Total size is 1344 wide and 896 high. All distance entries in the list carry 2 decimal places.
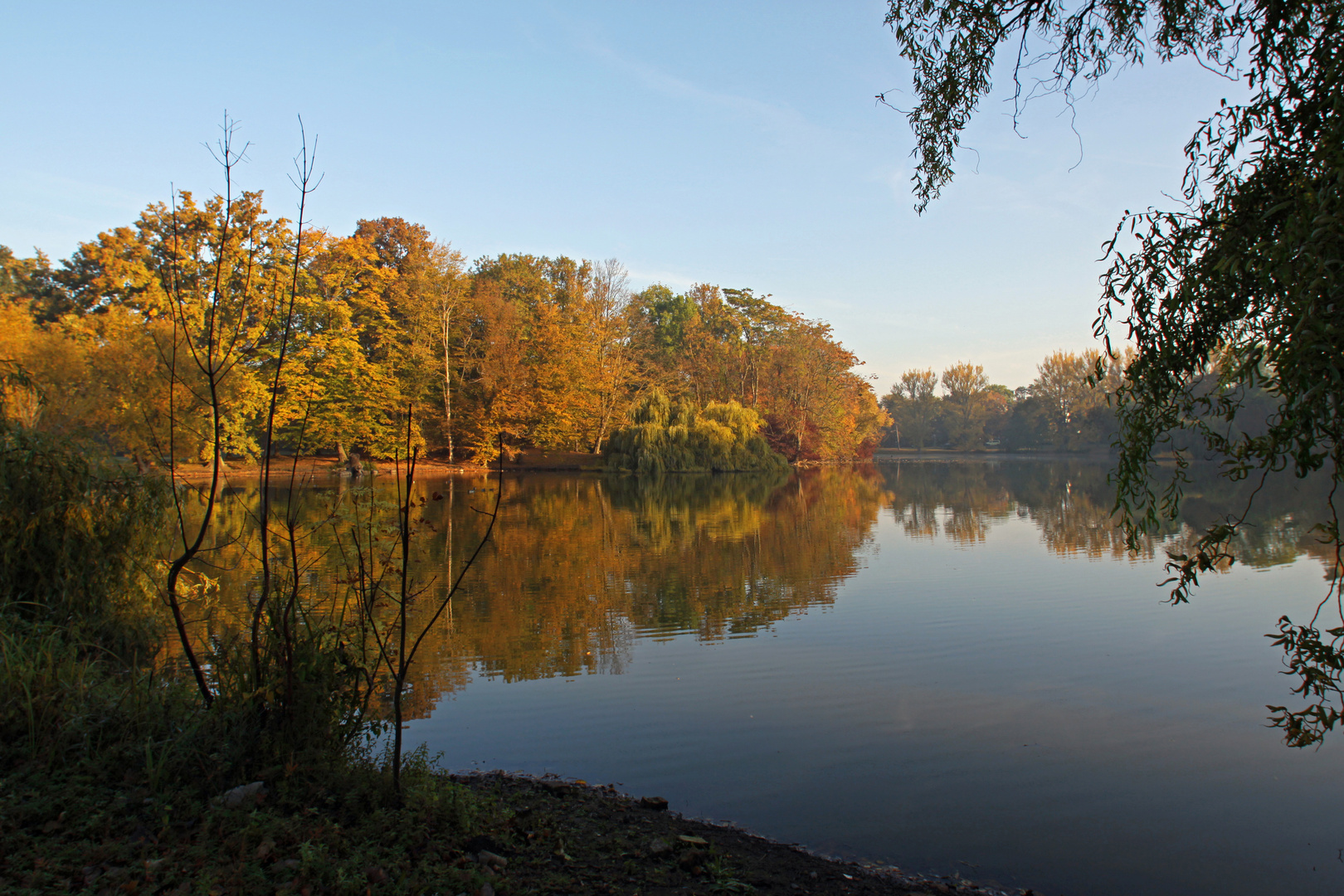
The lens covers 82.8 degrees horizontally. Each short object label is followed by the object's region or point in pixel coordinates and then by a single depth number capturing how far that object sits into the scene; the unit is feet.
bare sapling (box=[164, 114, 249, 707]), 9.78
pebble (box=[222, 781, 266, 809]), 10.25
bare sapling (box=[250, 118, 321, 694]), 10.52
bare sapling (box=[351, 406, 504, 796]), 10.23
